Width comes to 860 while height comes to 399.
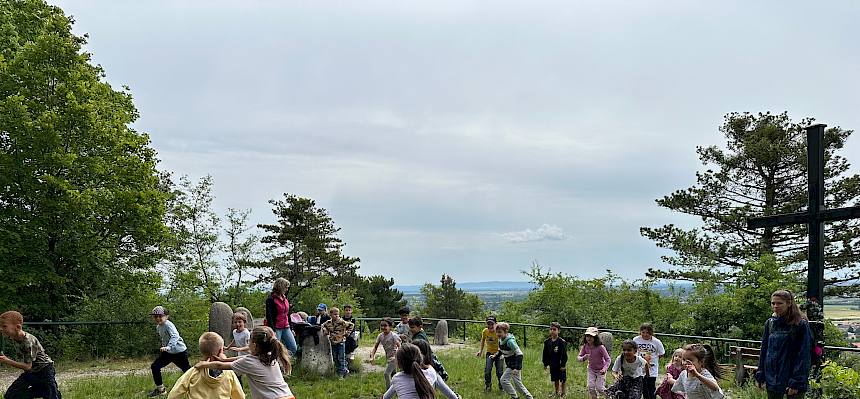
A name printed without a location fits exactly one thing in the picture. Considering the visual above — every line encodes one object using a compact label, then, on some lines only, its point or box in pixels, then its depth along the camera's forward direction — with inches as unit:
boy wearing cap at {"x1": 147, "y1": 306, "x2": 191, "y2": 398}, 395.9
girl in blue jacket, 271.5
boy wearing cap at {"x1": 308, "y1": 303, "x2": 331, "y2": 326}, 530.0
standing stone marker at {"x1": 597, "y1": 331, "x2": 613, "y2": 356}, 591.5
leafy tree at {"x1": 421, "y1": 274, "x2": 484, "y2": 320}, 2645.2
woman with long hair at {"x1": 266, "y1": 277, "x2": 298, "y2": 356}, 428.8
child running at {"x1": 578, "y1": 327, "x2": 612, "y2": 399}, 381.7
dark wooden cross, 381.4
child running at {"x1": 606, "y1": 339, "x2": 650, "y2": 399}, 341.7
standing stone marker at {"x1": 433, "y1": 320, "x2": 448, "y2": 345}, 841.5
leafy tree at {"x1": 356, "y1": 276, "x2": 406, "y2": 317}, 2118.6
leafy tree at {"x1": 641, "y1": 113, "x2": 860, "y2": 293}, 1007.6
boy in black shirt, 433.4
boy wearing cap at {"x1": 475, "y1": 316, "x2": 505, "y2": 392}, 449.1
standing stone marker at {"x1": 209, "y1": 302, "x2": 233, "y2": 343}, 619.5
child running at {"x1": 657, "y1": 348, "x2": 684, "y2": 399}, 327.6
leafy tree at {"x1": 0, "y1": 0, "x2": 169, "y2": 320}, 687.7
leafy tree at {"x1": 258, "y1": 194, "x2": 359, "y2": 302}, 1382.1
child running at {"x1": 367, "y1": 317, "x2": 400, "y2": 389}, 434.9
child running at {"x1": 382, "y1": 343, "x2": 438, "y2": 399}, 222.4
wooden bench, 460.4
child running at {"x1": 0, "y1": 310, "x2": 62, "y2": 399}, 285.1
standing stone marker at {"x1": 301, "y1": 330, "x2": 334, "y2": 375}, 487.8
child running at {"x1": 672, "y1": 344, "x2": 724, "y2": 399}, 278.1
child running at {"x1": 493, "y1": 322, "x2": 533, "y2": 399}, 414.6
